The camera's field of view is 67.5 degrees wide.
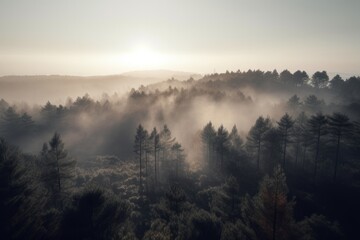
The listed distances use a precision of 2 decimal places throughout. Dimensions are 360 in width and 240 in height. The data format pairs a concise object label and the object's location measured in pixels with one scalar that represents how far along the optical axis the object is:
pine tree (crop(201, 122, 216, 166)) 62.95
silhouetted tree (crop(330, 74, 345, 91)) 140.56
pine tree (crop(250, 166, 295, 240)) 18.86
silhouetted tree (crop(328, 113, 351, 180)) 44.91
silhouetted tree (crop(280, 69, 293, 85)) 159.38
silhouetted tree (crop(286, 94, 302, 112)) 100.44
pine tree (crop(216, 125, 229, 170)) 58.75
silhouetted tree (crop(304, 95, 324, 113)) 97.50
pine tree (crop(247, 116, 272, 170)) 56.38
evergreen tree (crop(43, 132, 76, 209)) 32.78
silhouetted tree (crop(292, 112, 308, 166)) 57.03
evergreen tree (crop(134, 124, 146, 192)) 51.85
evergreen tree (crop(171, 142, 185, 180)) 60.25
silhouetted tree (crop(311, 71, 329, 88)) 144.75
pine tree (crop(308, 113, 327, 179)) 47.92
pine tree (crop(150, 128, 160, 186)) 54.09
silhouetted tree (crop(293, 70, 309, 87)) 153.25
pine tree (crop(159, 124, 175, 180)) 62.66
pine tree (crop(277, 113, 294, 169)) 54.50
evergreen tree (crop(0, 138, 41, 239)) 19.25
